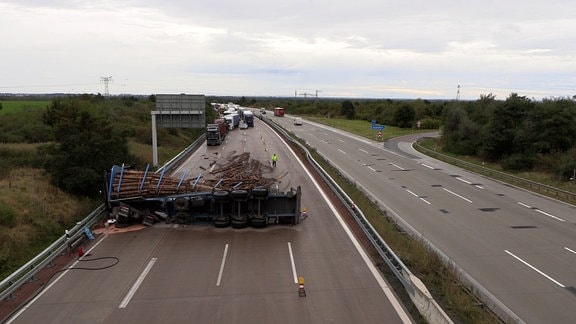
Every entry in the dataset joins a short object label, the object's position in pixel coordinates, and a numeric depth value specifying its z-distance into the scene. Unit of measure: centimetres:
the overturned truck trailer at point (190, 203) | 1966
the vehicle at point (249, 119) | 8650
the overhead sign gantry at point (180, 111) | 4059
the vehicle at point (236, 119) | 8196
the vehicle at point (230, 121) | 7555
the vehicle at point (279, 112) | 12895
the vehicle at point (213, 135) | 5344
